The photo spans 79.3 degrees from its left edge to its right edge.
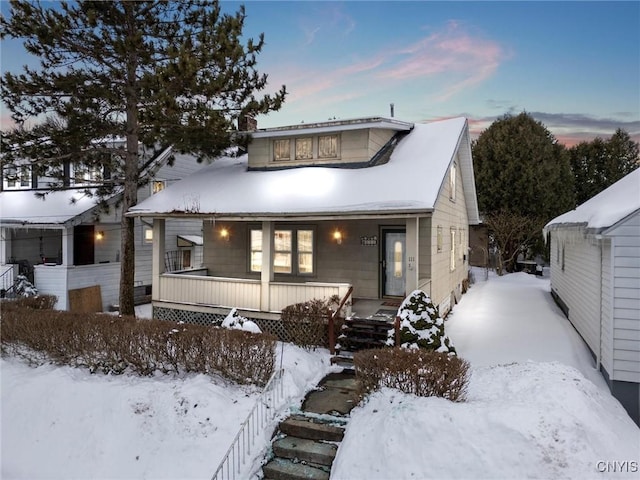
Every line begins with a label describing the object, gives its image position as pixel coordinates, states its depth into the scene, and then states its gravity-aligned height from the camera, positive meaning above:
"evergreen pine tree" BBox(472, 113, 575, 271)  27.00 +3.95
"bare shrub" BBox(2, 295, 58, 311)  10.52 -1.90
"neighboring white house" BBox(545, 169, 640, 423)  7.34 -1.10
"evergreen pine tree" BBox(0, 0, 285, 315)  10.48 +4.41
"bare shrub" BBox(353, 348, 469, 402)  5.97 -2.14
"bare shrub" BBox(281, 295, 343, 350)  9.39 -2.14
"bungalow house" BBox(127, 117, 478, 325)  10.26 +0.56
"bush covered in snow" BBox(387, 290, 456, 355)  8.03 -1.91
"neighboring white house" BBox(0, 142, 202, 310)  14.73 -0.21
